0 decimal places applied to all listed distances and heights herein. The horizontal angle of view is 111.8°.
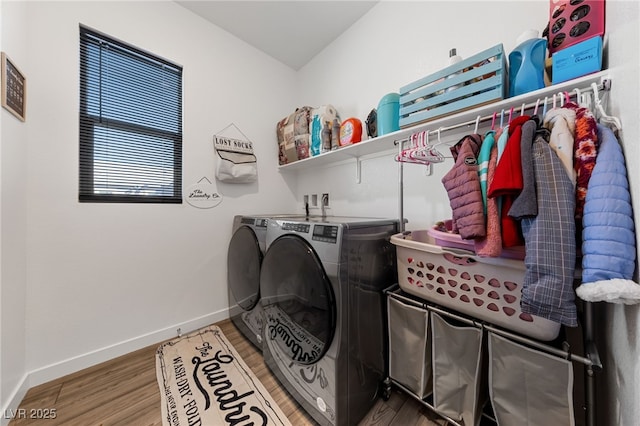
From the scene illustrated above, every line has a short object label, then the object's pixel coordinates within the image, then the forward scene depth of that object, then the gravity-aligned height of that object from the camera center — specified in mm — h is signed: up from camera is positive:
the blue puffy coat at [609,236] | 521 -61
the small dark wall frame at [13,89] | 1019 +620
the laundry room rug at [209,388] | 1067 -1007
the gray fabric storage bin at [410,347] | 1032 -673
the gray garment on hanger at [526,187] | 613 +71
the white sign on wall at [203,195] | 1825 +144
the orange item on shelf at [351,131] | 1638 +614
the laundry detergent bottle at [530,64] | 913 +626
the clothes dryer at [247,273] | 1528 -478
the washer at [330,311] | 971 -494
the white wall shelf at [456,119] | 814 +473
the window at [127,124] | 1441 +640
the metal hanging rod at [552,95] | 751 +431
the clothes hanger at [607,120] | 658 +285
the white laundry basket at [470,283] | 769 -302
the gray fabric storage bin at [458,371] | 893 -692
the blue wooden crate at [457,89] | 950 +610
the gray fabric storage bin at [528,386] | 701 -611
